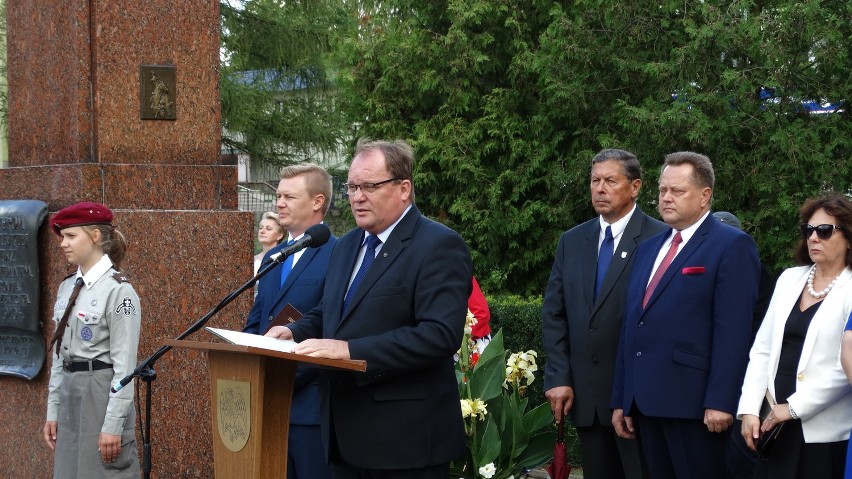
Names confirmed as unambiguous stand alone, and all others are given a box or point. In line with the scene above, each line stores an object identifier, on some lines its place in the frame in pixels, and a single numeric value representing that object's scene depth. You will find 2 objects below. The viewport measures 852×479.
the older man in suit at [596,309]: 5.76
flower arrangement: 6.42
